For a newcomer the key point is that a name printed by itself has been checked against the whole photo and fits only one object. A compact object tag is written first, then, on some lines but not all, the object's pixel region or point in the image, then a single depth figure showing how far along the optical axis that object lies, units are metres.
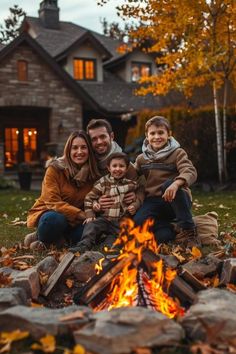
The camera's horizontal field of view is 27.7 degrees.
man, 5.16
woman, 5.12
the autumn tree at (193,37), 12.80
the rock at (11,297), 3.00
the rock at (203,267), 3.86
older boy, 4.94
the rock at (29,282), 3.47
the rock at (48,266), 4.05
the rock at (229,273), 3.72
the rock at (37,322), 2.63
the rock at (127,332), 2.36
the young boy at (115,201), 5.04
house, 20.41
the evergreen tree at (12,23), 41.38
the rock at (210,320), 2.57
